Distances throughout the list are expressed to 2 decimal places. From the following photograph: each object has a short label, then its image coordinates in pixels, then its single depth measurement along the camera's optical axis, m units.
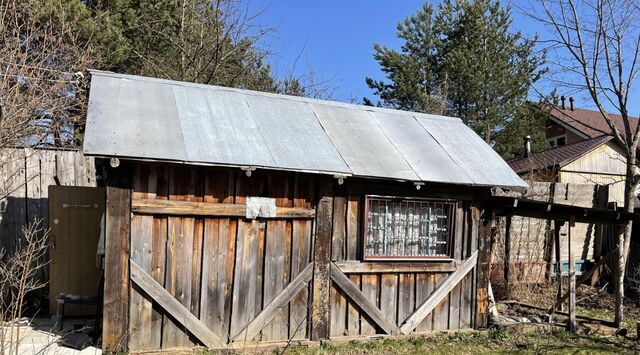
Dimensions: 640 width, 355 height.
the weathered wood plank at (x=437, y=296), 7.61
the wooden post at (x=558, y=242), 8.98
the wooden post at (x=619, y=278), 8.83
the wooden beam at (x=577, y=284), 8.90
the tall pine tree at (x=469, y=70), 21.94
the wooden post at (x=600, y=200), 12.27
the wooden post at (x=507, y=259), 10.33
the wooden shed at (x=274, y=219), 6.11
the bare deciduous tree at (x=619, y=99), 9.42
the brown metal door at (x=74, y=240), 7.80
